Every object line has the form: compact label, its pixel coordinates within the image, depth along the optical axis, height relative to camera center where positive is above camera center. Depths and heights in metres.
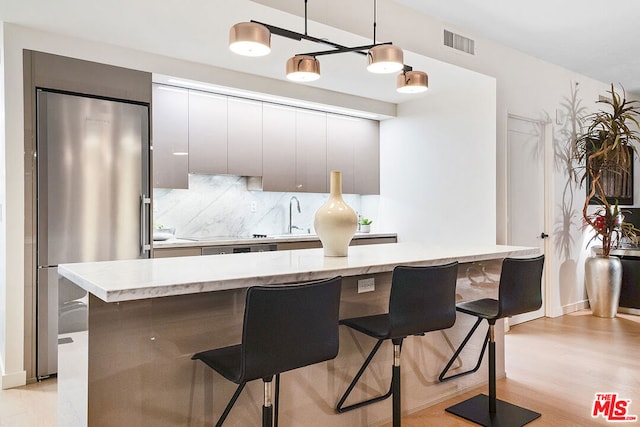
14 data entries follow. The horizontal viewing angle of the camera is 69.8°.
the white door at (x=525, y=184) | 5.03 +0.29
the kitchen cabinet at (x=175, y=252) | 3.91 -0.35
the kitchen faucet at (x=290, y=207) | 5.47 +0.04
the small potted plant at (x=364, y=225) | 5.78 -0.19
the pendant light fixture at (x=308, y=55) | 2.12 +0.79
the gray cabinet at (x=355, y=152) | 5.48 +0.72
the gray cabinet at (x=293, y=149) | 4.92 +0.68
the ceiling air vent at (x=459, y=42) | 4.09 +1.53
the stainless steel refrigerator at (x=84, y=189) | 3.36 +0.18
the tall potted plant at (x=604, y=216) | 5.28 -0.07
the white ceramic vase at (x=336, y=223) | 2.56 -0.07
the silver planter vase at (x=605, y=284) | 5.33 -0.88
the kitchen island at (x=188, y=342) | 1.77 -0.56
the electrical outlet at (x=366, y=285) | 2.60 -0.43
